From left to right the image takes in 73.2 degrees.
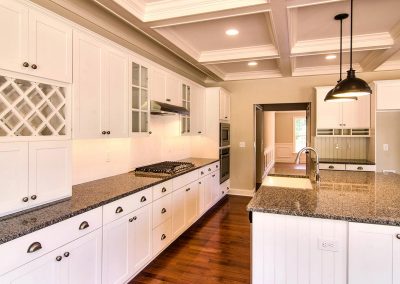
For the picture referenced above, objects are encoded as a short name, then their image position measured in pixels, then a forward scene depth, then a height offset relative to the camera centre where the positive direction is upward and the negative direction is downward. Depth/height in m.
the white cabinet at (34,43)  1.63 +0.66
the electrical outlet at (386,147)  4.87 -0.12
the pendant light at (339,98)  2.78 +0.45
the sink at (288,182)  2.65 -0.44
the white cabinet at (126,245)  2.12 -0.91
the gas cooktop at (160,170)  3.20 -0.36
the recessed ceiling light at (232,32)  3.35 +1.38
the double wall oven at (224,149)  5.25 -0.18
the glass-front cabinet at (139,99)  2.97 +0.48
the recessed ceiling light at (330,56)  4.31 +1.37
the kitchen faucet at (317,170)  2.79 -0.31
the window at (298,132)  11.57 +0.36
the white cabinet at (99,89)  2.22 +0.47
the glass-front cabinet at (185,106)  4.32 +0.57
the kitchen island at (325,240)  1.65 -0.65
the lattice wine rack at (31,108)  1.64 +0.22
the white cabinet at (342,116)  4.82 +0.45
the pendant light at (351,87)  2.27 +0.46
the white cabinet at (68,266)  1.48 -0.77
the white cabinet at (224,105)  5.27 +0.72
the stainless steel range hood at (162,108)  3.30 +0.41
